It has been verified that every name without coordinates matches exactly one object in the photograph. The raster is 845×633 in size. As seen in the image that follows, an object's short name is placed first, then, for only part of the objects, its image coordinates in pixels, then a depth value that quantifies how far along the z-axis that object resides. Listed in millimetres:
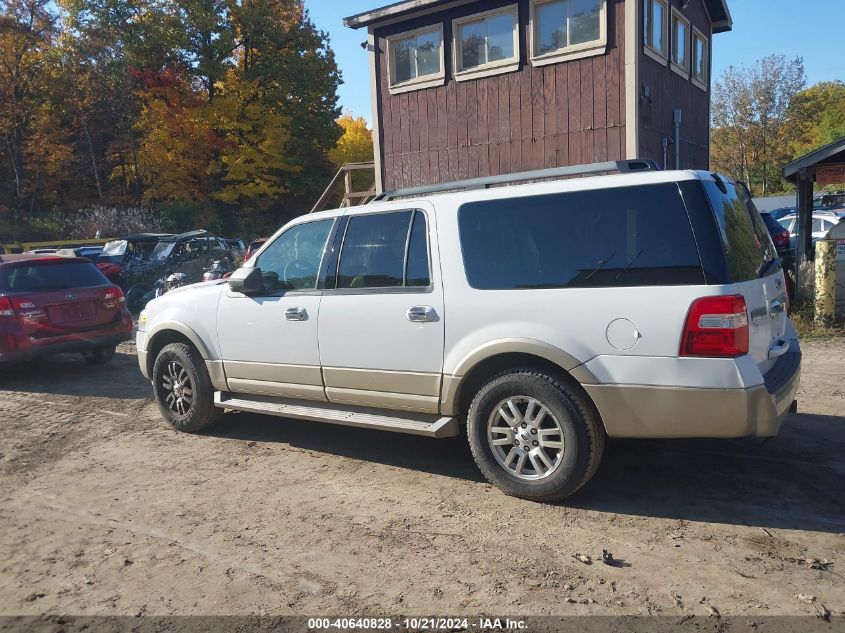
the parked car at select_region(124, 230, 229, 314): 17000
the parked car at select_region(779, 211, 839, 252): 19625
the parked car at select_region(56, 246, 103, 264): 18991
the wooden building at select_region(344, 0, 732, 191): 12297
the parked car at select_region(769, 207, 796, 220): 28103
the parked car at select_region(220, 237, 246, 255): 20792
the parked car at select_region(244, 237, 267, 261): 17705
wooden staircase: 14962
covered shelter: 10266
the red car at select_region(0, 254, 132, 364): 8320
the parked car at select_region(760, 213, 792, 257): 14656
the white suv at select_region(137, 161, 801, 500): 3805
